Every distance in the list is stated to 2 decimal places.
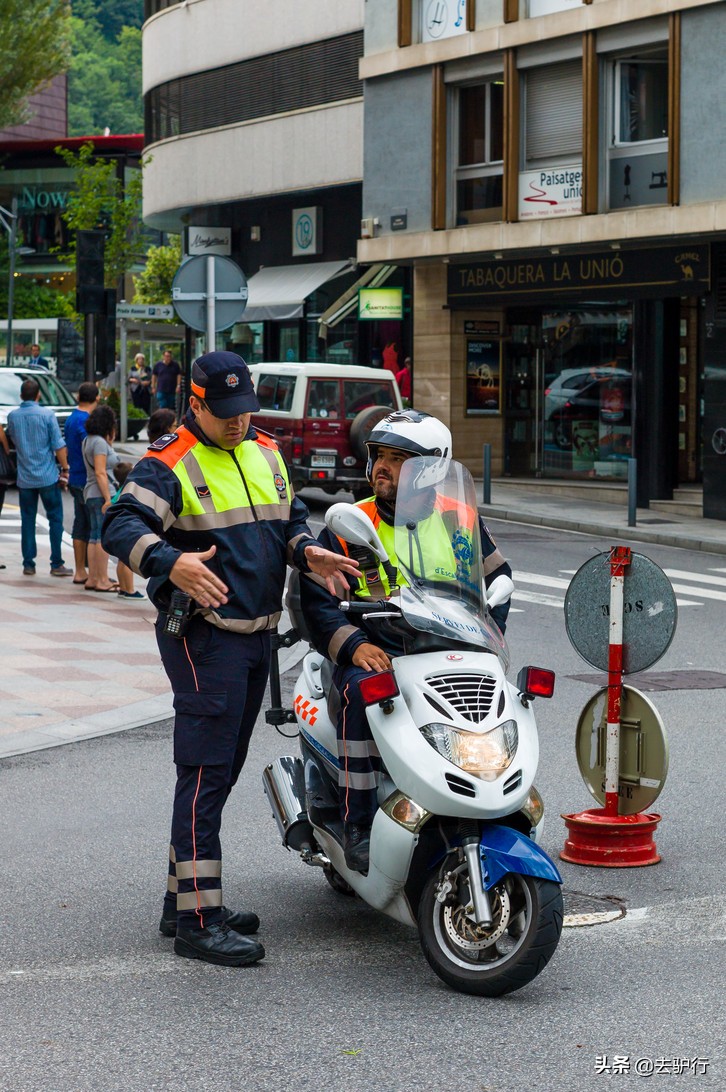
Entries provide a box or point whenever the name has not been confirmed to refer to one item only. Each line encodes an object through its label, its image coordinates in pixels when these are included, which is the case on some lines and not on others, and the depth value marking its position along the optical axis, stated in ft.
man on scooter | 16.61
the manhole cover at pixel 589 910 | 18.44
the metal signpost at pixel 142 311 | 92.12
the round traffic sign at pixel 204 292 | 47.39
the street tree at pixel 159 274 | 172.35
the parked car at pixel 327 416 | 71.20
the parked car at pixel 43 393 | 84.99
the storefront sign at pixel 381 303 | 97.19
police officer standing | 16.85
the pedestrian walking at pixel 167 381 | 121.70
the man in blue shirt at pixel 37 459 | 52.34
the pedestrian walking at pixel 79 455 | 49.21
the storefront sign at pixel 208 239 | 123.75
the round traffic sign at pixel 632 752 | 21.13
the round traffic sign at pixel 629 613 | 21.12
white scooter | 15.42
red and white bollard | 20.99
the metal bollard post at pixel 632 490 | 68.33
